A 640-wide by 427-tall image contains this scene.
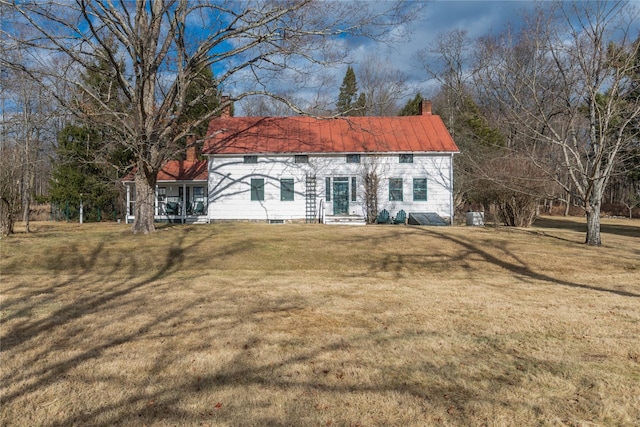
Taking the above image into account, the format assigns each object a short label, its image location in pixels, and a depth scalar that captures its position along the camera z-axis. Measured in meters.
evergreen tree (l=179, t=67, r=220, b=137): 14.96
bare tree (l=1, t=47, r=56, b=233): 14.47
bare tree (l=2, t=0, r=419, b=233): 13.05
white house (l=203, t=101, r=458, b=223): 20.97
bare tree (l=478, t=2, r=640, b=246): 12.38
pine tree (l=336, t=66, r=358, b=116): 49.11
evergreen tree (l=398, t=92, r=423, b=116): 37.56
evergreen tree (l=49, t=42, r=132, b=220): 26.86
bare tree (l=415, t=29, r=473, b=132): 35.62
